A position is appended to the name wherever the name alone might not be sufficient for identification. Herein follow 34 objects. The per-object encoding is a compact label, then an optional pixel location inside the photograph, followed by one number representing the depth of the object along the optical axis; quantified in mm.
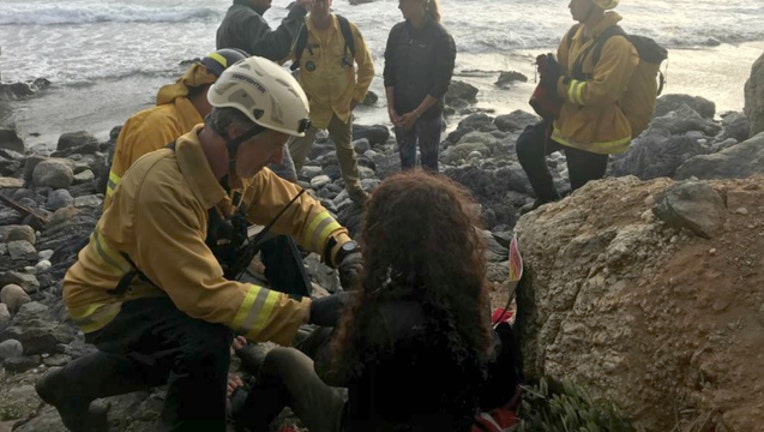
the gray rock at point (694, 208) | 3037
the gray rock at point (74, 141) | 10222
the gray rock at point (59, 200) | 7949
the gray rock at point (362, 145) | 9945
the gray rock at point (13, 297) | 5609
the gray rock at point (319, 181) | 8516
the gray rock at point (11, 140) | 10344
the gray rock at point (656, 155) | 7772
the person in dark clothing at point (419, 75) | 6719
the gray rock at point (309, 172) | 8945
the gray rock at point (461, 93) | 13195
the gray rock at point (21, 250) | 6566
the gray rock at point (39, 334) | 4840
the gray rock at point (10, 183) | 8578
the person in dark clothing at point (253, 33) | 5574
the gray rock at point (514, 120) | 11047
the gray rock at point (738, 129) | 8727
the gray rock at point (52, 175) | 8461
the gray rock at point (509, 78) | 14836
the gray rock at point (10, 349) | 4809
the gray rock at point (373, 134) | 10491
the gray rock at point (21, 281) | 5902
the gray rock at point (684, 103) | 11008
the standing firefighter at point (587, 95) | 5348
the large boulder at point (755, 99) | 8007
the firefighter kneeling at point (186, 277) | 3166
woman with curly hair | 2699
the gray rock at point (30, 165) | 8758
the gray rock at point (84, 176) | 8688
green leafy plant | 2896
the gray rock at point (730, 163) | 5948
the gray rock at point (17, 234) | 6883
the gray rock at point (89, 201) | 7848
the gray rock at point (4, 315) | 5309
